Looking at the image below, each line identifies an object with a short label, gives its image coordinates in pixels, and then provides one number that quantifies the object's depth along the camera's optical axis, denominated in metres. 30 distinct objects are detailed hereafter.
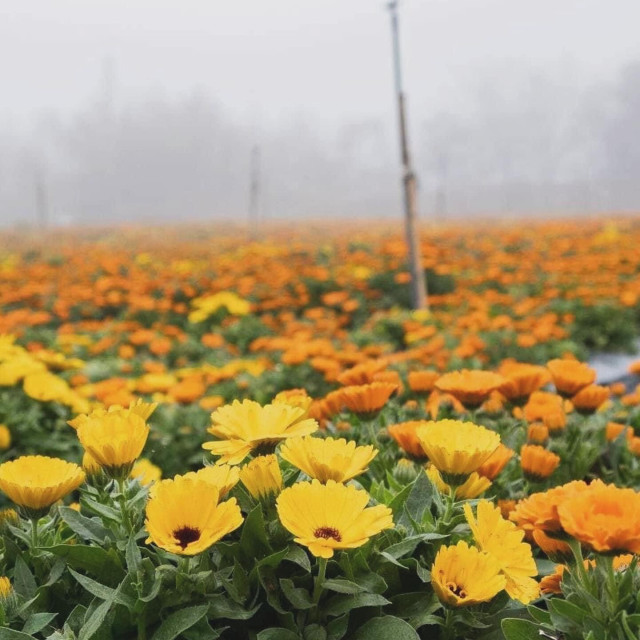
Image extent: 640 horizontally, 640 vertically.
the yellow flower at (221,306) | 5.98
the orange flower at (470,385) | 1.29
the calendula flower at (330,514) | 0.74
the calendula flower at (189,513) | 0.75
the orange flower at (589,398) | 1.53
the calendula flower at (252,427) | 0.89
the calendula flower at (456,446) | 0.87
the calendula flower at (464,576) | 0.76
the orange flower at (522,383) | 1.47
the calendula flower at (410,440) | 1.13
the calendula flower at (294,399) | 1.04
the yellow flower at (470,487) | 1.01
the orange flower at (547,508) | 0.76
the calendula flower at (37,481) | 0.84
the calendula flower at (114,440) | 0.85
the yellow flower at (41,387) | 2.06
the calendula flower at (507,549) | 0.80
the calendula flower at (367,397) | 1.23
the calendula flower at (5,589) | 0.83
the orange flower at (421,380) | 1.63
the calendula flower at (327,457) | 0.84
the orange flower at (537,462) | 1.23
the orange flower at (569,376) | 1.47
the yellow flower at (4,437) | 1.98
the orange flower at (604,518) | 0.65
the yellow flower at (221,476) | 0.83
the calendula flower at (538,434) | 1.50
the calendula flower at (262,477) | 0.84
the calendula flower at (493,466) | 1.11
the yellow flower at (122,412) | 0.90
